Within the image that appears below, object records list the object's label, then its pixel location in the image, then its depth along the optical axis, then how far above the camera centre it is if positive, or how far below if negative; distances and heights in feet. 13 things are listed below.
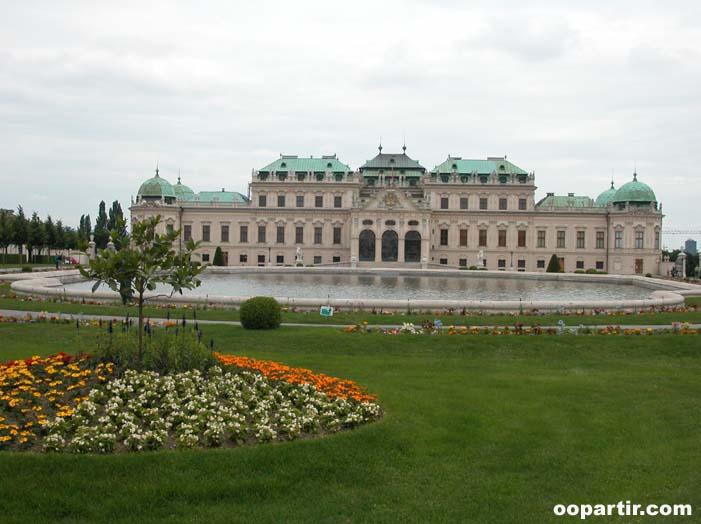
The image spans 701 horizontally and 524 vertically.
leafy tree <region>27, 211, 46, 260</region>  242.70 +10.24
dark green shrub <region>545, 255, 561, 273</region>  240.32 +1.20
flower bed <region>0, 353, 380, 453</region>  30.83 -7.68
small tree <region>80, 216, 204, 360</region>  41.11 -0.01
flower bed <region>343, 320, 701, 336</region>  69.62 -6.63
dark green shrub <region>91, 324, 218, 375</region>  41.57 -5.81
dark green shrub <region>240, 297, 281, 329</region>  70.38 -5.24
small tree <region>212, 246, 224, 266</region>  262.92 +2.69
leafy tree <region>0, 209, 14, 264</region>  230.27 +10.43
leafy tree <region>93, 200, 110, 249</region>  337.11 +19.75
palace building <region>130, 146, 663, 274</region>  266.57 +19.97
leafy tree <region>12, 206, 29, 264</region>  235.95 +11.37
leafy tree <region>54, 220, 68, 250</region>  263.70 +10.58
